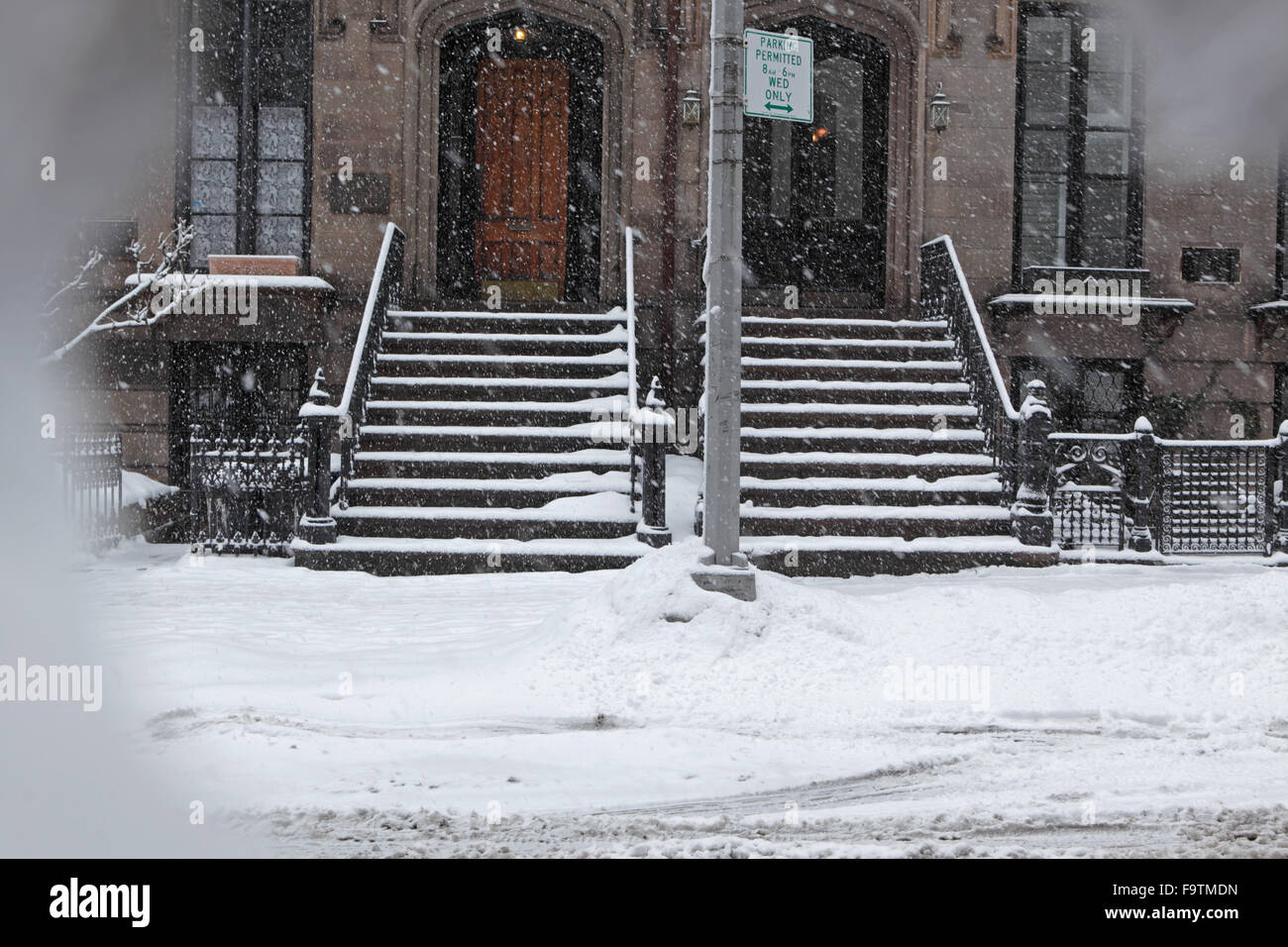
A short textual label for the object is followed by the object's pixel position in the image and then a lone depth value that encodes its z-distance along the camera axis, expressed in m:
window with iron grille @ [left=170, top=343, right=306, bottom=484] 13.30
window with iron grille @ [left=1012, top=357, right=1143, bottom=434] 13.91
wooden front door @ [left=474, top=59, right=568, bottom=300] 14.20
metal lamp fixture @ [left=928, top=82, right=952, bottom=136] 13.35
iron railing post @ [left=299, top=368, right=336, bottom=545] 9.79
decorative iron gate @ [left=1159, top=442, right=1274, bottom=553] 11.07
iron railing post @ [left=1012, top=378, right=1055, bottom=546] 10.39
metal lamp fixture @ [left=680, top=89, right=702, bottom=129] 13.13
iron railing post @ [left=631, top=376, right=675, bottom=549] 9.76
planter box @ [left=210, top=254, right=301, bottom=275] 12.91
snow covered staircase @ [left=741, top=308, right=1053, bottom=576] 10.17
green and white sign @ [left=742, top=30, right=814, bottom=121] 7.12
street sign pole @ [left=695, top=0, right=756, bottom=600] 7.14
